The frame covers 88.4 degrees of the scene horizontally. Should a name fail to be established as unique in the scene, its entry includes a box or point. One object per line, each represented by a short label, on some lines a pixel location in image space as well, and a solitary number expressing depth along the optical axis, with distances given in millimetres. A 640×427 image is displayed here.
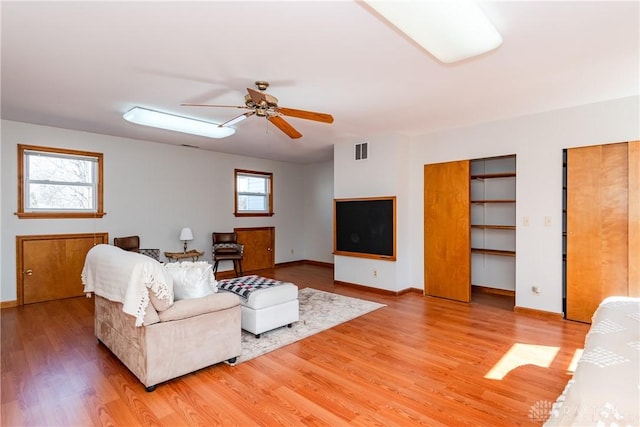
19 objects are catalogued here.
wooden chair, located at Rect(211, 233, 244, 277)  5992
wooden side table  5496
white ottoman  3318
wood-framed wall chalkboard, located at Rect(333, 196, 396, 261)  5090
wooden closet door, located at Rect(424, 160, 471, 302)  4668
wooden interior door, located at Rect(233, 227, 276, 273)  7012
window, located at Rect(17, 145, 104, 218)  4555
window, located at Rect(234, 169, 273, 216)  6996
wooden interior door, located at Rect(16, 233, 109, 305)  4525
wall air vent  5360
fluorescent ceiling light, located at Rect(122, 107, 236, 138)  3750
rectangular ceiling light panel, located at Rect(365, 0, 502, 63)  1755
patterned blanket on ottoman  3487
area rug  3160
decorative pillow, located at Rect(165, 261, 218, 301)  2652
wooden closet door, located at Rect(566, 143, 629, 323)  3547
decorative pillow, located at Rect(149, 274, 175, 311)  2318
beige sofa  2295
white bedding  1040
